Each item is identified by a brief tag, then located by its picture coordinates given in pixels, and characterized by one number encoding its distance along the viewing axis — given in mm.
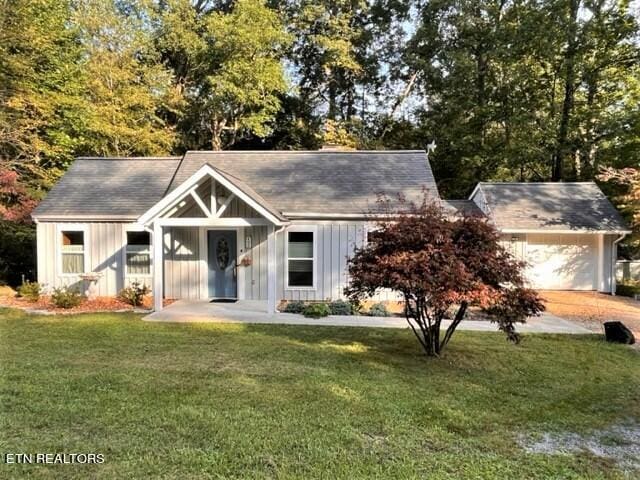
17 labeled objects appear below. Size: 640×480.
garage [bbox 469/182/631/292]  15352
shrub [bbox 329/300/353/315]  11039
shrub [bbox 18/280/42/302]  11977
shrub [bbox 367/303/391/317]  10938
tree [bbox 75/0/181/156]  18953
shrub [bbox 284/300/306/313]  11000
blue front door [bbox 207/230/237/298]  12594
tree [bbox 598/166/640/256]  14297
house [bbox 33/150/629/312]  12156
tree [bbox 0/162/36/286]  15047
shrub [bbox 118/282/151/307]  11727
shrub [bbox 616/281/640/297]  14844
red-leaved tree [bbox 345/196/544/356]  6316
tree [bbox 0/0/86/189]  15781
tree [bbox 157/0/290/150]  22500
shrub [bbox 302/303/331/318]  10578
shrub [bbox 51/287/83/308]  11070
